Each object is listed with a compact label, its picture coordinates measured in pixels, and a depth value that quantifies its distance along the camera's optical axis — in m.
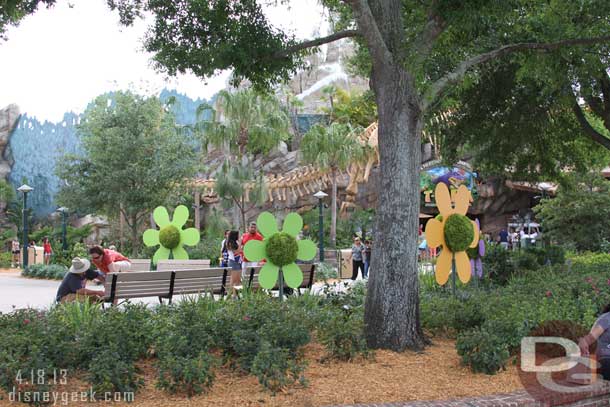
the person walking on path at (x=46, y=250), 29.13
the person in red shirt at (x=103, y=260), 11.00
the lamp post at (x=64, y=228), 28.52
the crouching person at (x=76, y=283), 9.93
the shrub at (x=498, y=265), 15.13
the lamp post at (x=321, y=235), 25.39
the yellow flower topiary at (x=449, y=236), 11.34
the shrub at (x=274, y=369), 5.81
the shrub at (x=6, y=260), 30.61
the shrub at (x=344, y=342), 7.21
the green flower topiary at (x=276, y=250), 10.57
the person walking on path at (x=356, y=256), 20.19
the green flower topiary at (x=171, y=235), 15.73
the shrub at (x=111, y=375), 5.54
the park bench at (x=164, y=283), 10.49
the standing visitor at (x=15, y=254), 31.58
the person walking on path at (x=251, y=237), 14.09
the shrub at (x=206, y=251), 24.53
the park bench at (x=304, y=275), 12.48
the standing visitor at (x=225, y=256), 15.91
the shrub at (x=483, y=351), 6.68
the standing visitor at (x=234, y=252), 15.06
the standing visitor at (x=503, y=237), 32.50
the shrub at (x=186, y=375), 5.71
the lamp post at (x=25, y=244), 25.20
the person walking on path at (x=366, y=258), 21.13
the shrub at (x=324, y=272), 21.14
